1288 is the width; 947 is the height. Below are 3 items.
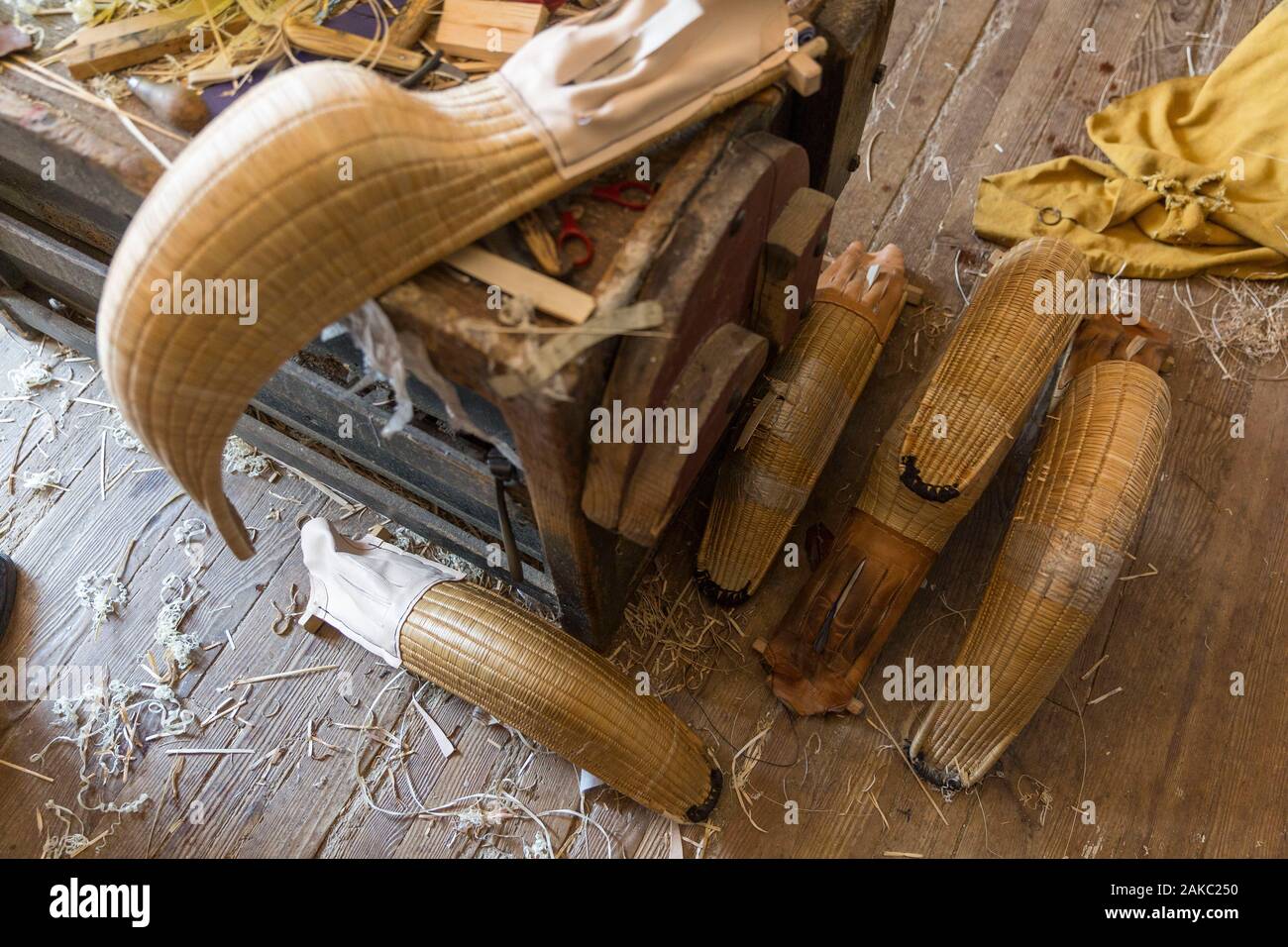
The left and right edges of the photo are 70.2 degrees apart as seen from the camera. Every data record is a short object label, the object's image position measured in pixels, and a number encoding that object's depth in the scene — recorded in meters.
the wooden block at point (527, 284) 1.35
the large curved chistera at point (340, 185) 1.24
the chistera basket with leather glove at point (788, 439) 2.15
